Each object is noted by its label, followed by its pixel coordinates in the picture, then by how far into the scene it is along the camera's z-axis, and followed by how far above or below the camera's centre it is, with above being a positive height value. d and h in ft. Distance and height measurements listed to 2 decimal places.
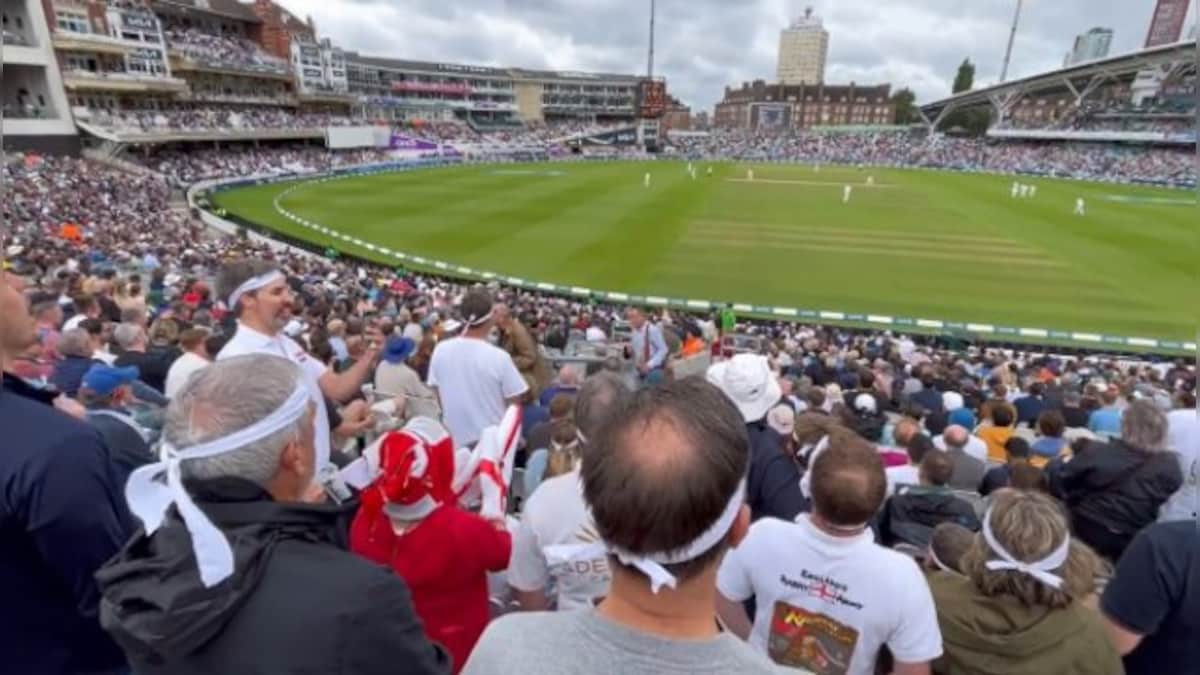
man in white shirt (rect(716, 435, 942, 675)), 7.98 -5.35
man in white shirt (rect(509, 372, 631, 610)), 8.86 -5.62
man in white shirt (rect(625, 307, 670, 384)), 36.76 -12.43
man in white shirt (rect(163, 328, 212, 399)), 16.72 -6.14
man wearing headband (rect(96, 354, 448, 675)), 5.28 -3.57
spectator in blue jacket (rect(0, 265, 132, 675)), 7.32 -4.56
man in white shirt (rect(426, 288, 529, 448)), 16.78 -6.35
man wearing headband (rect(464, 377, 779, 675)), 4.45 -2.90
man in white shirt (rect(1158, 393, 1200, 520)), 12.40 -6.43
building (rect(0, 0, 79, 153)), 135.64 +2.54
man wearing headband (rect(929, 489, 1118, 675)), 8.06 -5.62
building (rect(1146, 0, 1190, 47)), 340.80 +51.43
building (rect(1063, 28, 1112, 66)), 373.79 +44.07
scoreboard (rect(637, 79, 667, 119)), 304.09 +6.05
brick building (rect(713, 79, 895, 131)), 504.84 +8.55
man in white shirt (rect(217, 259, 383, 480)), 13.84 -3.93
